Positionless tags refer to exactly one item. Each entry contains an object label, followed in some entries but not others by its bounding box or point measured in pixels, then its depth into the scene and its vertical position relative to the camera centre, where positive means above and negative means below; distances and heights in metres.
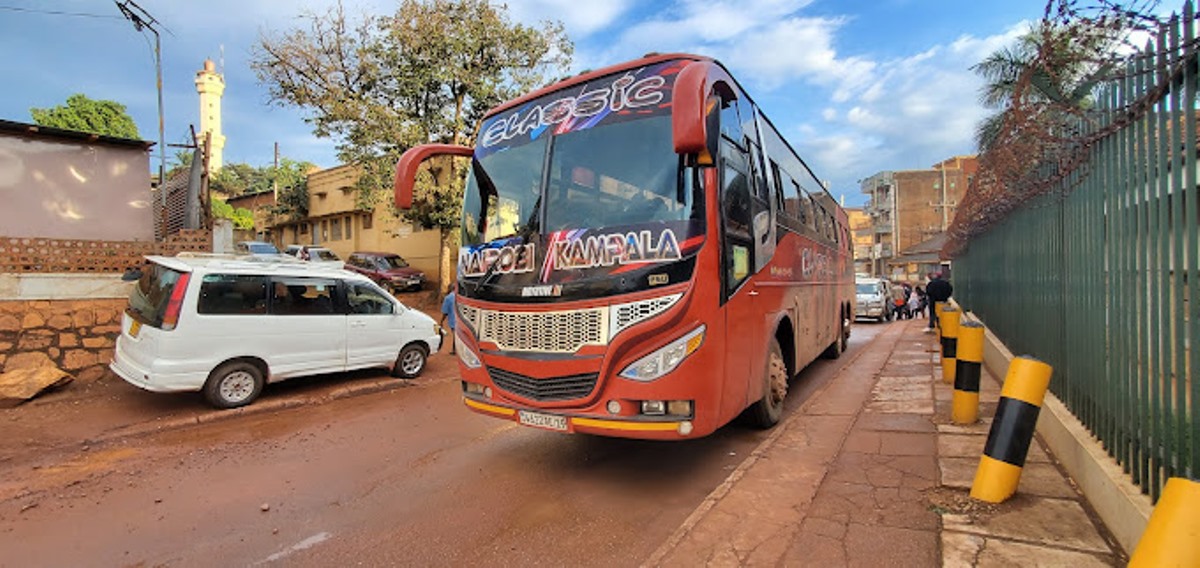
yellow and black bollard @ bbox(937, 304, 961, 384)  7.60 -0.81
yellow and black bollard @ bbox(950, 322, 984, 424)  5.42 -0.90
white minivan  6.71 -0.49
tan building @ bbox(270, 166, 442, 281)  24.25 +2.79
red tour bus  3.91 +0.19
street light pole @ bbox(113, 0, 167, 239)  13.71 +6.08
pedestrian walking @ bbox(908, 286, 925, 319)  27.25 -1.11
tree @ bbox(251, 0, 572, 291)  16.27 +5.88
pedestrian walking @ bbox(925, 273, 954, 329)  15.23 -0.31
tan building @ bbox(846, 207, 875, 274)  64.94 +4.23
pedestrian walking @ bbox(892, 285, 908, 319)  26.55 -1.11
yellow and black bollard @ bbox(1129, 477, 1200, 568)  2.00 -0.88
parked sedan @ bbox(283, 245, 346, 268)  21.20 +1.27
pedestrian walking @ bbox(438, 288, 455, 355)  10.88 -0.40
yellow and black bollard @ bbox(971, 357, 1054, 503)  3.61 -0.92
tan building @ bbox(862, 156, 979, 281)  57.03 +7.34
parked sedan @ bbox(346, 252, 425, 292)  20.80 +0.58
